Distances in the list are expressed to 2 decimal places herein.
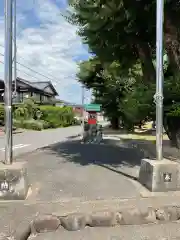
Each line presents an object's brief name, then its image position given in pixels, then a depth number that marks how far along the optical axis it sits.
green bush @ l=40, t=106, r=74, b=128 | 23.95
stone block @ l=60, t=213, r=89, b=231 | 2.63
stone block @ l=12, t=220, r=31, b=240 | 2.37
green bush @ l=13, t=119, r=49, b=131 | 20.15
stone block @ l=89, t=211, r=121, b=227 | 2.68
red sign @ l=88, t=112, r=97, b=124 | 10.60
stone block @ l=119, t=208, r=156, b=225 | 2.74
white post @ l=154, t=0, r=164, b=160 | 3.68
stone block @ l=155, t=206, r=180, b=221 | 2.82
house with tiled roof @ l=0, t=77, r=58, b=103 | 29.40
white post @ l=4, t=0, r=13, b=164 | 3.39
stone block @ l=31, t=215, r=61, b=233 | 2.57
